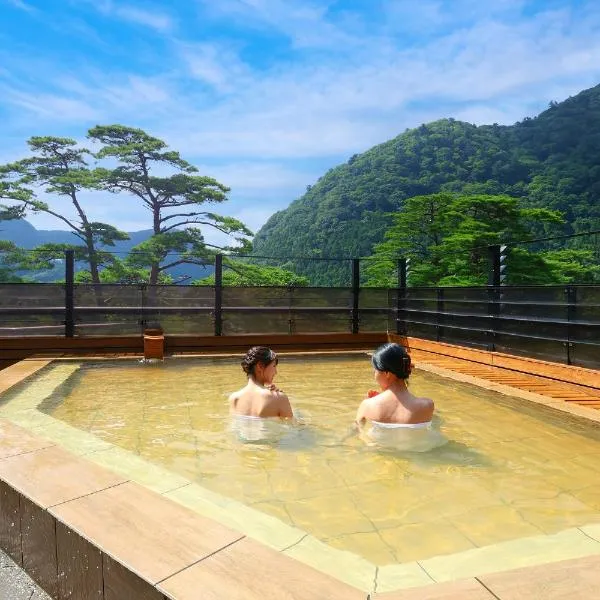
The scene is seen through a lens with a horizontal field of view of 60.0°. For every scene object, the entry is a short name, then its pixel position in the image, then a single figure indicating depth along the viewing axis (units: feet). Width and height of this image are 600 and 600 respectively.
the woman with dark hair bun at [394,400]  13.89
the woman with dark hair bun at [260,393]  14.90
